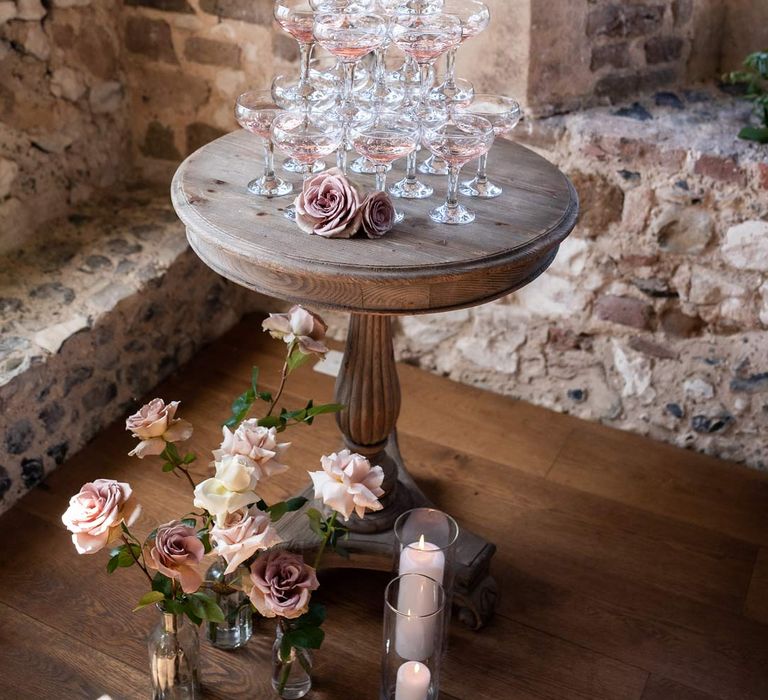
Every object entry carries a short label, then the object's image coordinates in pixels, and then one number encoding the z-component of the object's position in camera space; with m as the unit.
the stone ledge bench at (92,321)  2.31
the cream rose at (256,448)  1.58
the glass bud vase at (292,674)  1.81
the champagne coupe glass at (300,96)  1.92
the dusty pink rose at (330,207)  1.65
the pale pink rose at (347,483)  1.59
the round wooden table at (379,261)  1.60
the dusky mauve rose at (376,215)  1.66
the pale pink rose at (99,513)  1.52
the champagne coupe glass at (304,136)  1.74
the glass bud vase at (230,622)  1.93
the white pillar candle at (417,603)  1.66
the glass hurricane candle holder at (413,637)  1.66
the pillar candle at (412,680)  1.70
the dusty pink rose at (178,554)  1.54
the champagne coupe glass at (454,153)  1.72
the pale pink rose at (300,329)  1.78
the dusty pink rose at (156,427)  1.61
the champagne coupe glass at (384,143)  1.70
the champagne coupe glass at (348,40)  1.79
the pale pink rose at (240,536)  1.53
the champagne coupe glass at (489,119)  1.86
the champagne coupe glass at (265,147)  1.82
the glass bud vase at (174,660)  1.74
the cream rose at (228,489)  1.52
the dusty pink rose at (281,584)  1.63
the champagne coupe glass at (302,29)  1.92
